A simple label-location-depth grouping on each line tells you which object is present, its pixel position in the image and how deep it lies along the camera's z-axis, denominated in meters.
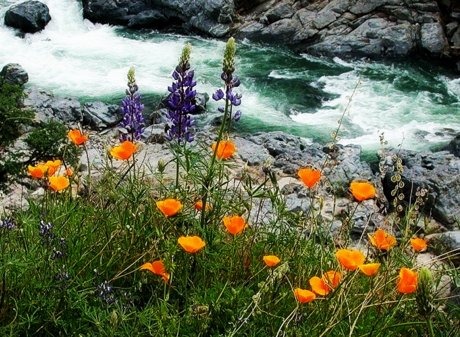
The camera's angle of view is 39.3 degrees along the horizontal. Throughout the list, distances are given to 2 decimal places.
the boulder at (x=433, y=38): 15.08
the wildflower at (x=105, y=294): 2.48
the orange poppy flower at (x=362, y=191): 2.71
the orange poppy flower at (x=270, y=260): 2.31
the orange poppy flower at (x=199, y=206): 2.82
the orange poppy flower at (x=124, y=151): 2.79
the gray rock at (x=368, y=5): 15.88
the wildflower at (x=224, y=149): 2.79
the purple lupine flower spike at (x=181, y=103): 3.02
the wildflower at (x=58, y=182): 2.79
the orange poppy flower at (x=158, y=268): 2.42
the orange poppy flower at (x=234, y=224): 2.58
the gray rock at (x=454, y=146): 9.97
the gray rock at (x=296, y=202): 5.95
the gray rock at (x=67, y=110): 10.03
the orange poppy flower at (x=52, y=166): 3.11
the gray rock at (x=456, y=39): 15.33
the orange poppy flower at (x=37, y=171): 2.94
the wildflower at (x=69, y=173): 3.30
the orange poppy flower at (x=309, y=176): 2.74
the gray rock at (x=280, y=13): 16.34
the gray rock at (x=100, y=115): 9.93
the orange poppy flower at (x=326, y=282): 2.41
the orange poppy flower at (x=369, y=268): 2.20
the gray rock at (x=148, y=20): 16.81
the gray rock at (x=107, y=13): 16.95
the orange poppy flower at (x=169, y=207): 2.48
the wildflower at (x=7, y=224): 2.86
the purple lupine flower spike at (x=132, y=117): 3.45
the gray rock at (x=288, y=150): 8.43
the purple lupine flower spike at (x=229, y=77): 2.53
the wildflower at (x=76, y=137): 3.08
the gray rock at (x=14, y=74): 11.56
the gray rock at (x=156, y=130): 9.08
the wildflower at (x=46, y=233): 2.66
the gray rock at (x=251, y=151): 8.50
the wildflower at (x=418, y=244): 2.75
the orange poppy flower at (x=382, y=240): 2.66
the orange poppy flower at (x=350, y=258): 2.28
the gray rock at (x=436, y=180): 7.10
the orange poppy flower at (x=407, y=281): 2.17
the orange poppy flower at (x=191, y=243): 2.32
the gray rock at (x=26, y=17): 15.41
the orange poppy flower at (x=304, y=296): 2.22
